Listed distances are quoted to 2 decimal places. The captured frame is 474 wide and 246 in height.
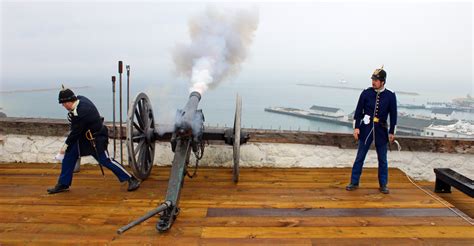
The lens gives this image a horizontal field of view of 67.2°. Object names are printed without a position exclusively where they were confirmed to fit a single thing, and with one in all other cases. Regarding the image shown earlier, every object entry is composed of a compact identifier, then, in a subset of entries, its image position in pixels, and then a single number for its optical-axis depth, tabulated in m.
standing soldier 4.47
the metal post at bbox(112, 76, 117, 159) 5.20
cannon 3.62
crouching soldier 4.28
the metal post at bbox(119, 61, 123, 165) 5.18
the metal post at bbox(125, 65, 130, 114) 5.21
